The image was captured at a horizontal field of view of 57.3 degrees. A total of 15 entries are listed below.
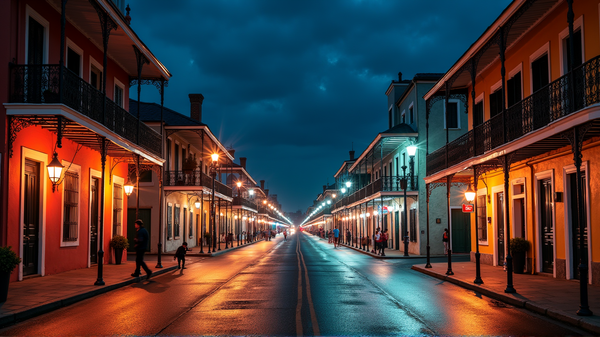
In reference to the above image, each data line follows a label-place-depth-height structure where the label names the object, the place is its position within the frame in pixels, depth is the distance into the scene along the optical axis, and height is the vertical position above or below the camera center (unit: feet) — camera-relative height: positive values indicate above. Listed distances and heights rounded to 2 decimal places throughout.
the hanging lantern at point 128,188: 68.28 +2.71
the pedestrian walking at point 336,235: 146.51 -7.30
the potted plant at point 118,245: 68.85 -4.42
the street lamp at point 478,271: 46.96 -5.47
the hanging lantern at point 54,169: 45.75 +3.47
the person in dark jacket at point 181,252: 66.13 -5.16
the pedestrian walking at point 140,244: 51.49 -3.23
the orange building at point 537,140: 37.19 +5.32
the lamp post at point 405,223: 90.03 -2.73
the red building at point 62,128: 43.34 +7.23
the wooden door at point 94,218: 64.64 -0.95
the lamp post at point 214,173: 97.35 +6.93
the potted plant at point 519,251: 56.08 -4.52
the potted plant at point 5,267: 33.35 -3.47
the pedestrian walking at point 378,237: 99.70 -5.30
